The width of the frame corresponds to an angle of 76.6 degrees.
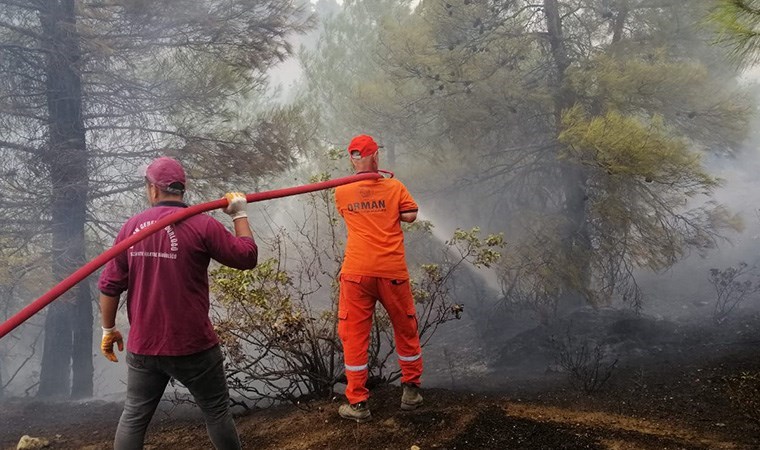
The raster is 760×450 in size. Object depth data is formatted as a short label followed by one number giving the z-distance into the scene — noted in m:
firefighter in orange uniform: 3.51
